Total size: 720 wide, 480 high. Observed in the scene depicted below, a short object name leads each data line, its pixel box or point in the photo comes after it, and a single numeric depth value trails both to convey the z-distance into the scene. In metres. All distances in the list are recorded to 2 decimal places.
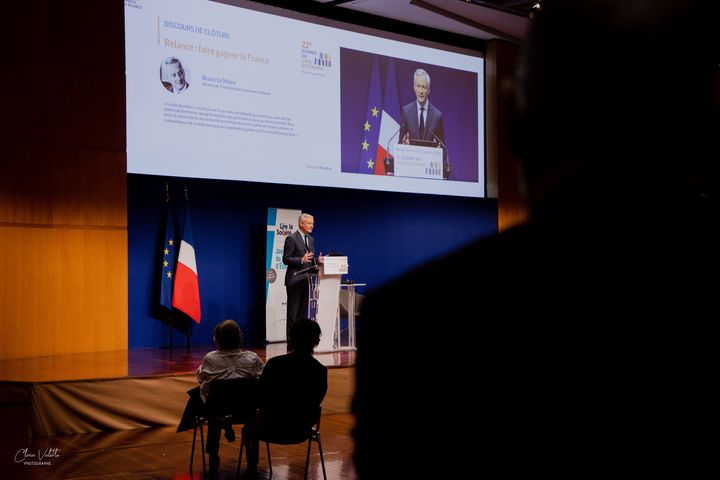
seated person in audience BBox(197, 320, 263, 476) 4.86
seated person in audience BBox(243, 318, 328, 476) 4.40
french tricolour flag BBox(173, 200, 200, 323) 8.97
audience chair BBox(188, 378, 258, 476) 4.74
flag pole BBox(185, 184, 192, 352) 9.00
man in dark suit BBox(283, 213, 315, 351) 8.40
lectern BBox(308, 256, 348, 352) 8.15
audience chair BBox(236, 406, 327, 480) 4.45
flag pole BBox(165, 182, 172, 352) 8.76
